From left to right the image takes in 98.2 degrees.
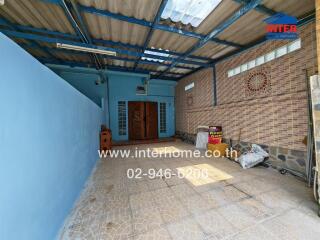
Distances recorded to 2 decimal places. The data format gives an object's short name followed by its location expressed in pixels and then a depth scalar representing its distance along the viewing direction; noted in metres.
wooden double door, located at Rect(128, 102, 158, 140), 7.57
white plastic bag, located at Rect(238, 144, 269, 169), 3.47
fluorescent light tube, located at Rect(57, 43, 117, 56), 3.38
